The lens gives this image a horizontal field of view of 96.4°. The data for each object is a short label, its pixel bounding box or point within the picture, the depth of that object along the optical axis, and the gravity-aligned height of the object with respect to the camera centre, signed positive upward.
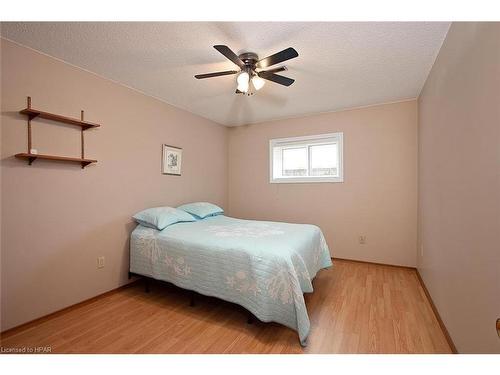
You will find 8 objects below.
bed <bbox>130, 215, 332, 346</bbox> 1.66 -0.67
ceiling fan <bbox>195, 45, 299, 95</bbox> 1.73 +0.99
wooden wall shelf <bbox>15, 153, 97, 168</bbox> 1.77 +0.23
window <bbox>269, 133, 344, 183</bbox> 3.51 +0.46
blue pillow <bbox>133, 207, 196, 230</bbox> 2.42 -0.36
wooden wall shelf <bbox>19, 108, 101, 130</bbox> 1.80 +0.59
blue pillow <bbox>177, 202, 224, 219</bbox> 3.05 -0.33
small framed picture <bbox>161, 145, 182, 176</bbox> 3.05 +0.36
